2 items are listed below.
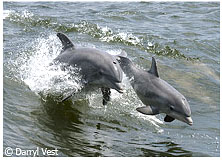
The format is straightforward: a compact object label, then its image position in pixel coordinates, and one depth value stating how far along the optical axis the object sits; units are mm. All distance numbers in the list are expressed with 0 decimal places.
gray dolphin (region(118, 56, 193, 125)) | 13689
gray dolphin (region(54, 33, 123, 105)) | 14691
